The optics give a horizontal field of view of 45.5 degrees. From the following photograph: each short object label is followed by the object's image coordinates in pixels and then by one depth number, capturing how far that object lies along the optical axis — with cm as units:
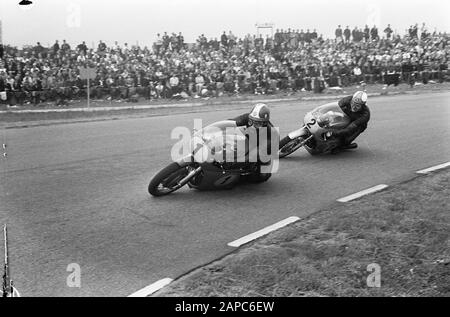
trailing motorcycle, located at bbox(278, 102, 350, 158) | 970
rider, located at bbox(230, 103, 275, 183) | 766
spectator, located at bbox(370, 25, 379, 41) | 2373
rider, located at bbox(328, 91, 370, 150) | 980
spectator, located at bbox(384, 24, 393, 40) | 2456
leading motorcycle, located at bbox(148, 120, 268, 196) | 703
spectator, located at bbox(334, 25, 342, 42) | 2329
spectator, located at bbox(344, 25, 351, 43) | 2300
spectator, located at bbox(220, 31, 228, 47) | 2230
